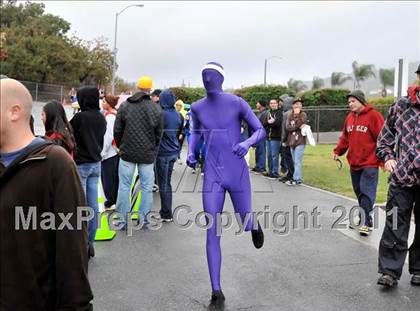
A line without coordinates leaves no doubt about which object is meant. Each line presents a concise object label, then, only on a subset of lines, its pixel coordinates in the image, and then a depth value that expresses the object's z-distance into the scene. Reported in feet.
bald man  6.95
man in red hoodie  22.40
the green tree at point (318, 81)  190.37
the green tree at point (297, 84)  186.00
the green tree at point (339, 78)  197.26
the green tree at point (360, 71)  192.03
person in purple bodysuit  15.23
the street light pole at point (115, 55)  125.03
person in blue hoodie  25.12
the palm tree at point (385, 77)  196.54
